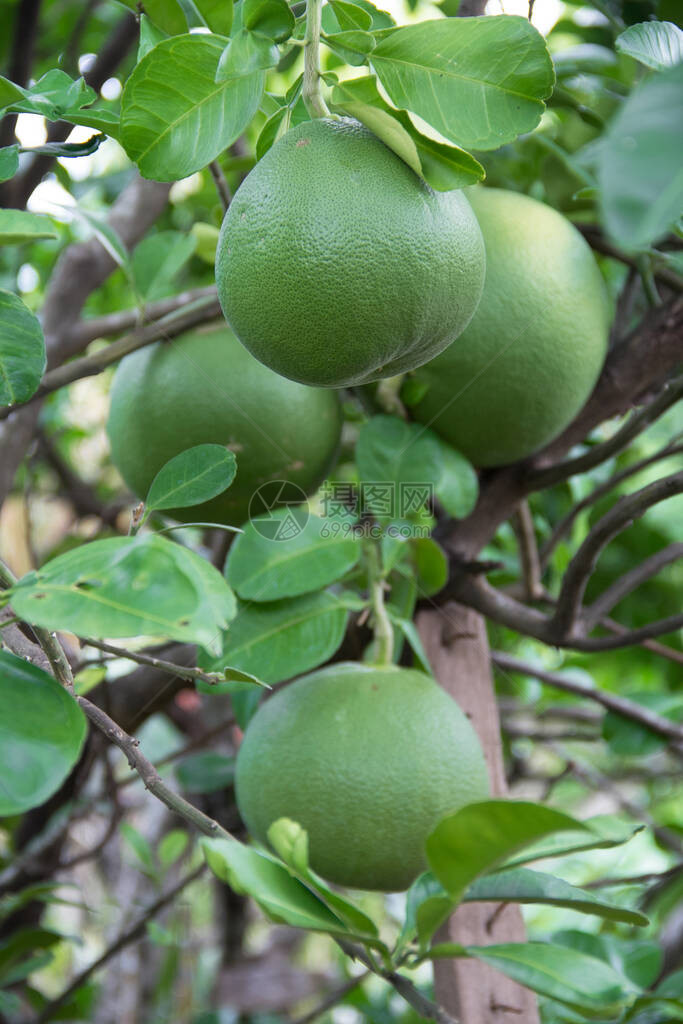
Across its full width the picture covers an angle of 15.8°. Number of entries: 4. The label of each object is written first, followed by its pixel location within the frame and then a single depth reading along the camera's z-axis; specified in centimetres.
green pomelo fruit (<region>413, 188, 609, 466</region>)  127
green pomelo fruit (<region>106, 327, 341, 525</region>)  126
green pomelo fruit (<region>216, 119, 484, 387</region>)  106
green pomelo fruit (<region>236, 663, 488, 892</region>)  119
